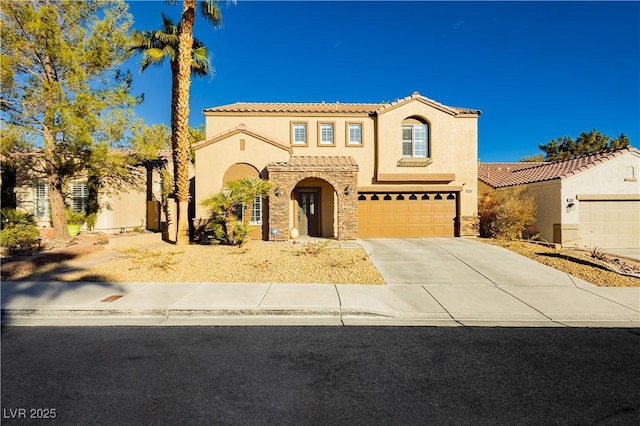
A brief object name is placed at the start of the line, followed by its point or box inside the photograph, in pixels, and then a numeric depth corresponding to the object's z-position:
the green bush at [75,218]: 16.44
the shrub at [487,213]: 16.44
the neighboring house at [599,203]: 15.00
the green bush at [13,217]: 15.61
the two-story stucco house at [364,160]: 15.88
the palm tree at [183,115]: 12.96
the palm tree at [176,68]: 13.43
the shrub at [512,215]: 15.13
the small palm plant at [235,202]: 12.88
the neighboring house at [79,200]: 17.08
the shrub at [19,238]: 12.02
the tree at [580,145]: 34.31
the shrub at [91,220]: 17.28
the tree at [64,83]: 12.70
